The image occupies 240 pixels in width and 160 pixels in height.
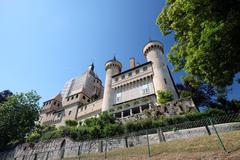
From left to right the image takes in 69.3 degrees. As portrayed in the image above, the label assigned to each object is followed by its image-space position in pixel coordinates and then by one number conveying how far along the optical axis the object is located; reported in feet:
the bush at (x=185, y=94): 97.34
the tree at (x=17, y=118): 103.30
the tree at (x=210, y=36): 29.78
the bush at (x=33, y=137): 100.43
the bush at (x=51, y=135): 83.93
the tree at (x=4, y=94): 140.13
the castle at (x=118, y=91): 119.85
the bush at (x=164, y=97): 100.00
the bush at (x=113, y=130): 71.46
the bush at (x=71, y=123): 110.63
